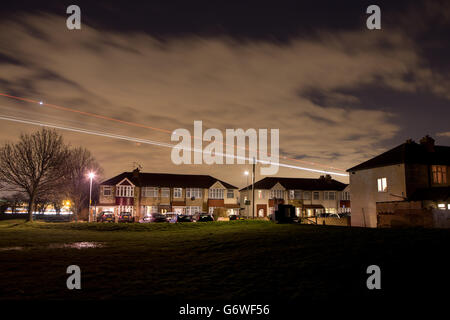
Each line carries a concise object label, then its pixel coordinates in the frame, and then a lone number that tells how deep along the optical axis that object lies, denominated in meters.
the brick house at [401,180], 35.28
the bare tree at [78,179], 60.25
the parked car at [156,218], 45.41
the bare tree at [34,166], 42.69
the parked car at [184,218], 41.62
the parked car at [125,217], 46.03
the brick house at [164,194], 68.75
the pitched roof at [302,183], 79.13
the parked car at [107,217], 45.44
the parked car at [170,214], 66.32
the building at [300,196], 77.25
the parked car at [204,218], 41.91
